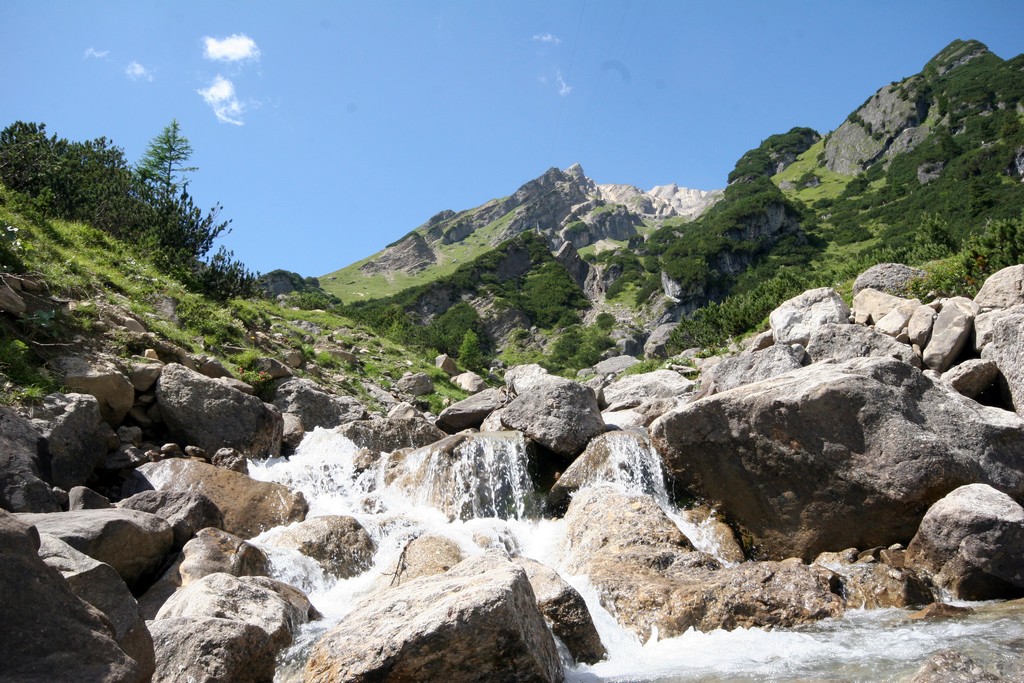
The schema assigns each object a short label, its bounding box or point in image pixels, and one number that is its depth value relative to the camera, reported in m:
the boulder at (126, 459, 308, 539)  11.28
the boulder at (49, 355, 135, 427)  12.26
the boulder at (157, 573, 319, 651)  6.39
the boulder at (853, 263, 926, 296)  22.09
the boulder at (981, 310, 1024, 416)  11.44
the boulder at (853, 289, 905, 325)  18.31
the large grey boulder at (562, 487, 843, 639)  7.72
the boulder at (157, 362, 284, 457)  13.77
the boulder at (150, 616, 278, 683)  5.36
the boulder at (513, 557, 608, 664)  6.82
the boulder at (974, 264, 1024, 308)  14.08
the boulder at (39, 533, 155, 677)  4.99
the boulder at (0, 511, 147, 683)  3.72
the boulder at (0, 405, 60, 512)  8.39
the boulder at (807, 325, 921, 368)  14.70
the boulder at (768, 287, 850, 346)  19.12
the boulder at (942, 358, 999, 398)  12.07
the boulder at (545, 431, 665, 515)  12.38
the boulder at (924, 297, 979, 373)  13.70
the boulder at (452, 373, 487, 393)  30.64
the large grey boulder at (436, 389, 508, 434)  19.23
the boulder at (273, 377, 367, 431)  18.08
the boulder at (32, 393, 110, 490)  10.34
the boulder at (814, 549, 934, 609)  8.16
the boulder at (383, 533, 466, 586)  9.05
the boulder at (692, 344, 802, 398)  16.16
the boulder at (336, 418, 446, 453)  16.72
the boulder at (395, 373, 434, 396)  26.56
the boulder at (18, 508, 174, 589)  7.05
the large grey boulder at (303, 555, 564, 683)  4.86
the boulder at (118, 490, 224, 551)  9.66
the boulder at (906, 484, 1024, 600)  7.90
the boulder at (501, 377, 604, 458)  14.18
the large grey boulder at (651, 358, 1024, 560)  9.64
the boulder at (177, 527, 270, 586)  8.20
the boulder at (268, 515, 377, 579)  10.15
